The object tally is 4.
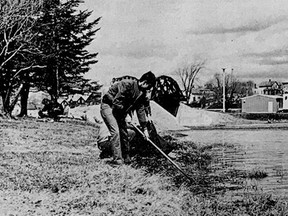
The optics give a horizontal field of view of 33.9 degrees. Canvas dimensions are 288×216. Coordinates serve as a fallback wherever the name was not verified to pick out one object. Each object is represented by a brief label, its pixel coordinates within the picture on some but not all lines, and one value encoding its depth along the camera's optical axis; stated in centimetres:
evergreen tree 3366
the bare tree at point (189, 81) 9612
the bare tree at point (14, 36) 2464
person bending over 884
